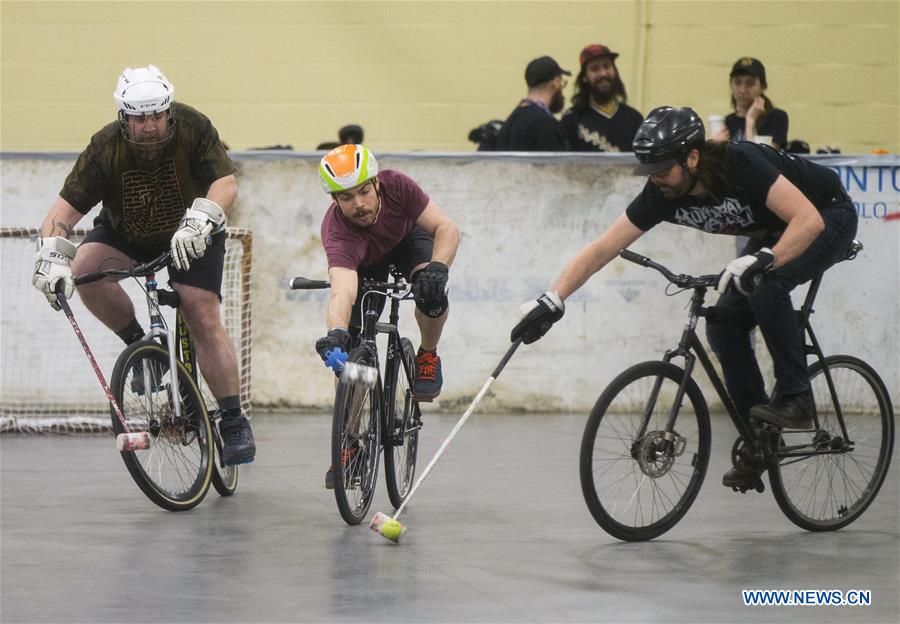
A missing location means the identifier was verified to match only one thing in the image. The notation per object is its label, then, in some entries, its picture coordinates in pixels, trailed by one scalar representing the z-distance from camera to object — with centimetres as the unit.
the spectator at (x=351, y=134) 2170
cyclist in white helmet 1244
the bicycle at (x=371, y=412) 1116
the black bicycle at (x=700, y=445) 1088
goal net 1819
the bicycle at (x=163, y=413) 1198
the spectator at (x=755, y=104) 1917
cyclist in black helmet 1096
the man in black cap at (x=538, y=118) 1906
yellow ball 1093
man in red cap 1941
